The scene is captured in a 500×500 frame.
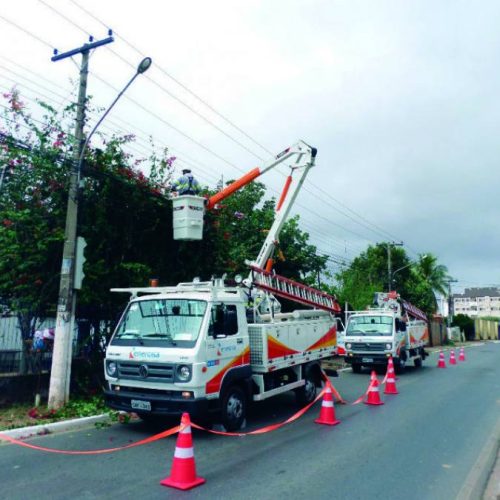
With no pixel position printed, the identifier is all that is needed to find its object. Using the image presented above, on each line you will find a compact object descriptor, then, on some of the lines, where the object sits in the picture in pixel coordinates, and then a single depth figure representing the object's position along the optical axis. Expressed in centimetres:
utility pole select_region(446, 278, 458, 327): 4899
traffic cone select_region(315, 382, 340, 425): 880
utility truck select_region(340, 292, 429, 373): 1728
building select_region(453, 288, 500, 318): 13100
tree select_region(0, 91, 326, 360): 1007
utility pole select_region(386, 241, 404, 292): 3662
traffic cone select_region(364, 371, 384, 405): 1089
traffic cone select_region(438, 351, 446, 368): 2069
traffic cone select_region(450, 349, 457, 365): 2250
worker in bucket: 1116
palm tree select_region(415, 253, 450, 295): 4562
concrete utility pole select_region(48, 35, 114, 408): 941
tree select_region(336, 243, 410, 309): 3091
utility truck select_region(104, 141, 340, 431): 731
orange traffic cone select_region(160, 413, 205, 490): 539
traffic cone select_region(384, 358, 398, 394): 1273
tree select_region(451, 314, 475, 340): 6091
